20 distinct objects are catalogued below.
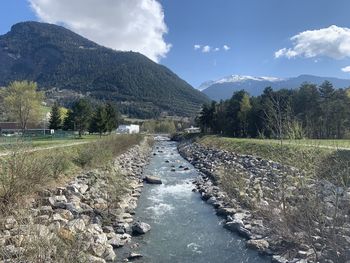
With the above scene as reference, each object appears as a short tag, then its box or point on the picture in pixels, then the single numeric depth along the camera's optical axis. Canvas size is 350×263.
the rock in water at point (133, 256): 13.79
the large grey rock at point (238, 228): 16.27
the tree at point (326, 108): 61.94
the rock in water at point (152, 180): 31.14
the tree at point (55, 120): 91.50
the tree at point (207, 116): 101.06
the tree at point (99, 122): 79.86
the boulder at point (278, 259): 12.83
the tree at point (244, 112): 79.75
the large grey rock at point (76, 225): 13.72
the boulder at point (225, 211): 19.69
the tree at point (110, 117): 84.81
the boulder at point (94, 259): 11.61
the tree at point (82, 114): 81.22
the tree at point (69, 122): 86.07
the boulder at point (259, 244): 14.34
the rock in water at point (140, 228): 16.88
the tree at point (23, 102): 79.25
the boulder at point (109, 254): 13.41
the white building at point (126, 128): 133.59
